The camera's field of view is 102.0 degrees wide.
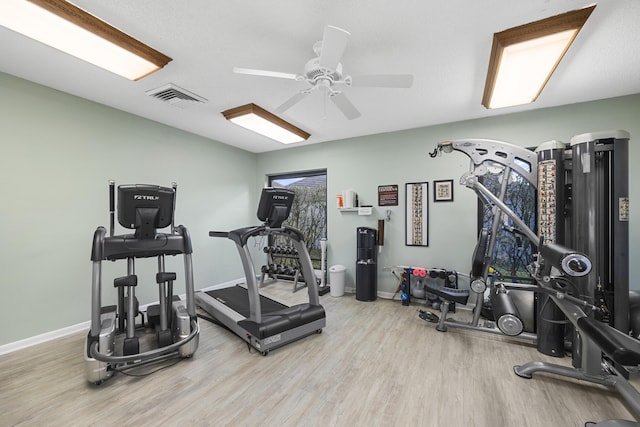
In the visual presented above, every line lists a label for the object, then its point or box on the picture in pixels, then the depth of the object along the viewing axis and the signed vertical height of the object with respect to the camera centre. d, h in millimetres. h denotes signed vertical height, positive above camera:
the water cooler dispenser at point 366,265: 4059 -774
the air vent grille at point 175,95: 2760 +1355
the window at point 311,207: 5094 +182
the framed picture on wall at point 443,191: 3787 +373
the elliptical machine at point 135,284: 2031 -609
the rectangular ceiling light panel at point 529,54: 1753 +1266
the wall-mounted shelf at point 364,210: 4316 +98
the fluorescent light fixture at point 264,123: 3248 +1298
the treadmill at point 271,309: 2533 -1043
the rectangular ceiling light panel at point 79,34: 1628 +1292
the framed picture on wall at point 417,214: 3977 +28
